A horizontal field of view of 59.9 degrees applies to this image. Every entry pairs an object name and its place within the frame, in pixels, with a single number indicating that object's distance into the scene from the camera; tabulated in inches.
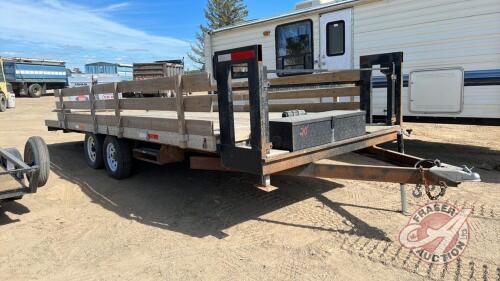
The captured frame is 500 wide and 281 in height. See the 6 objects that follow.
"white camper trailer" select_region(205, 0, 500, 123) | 235.0
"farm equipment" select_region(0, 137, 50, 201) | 183.0
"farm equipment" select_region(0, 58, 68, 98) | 1213.7
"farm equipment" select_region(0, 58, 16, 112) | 837.2
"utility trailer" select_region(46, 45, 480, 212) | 140.4
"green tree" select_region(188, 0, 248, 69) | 1365.7
